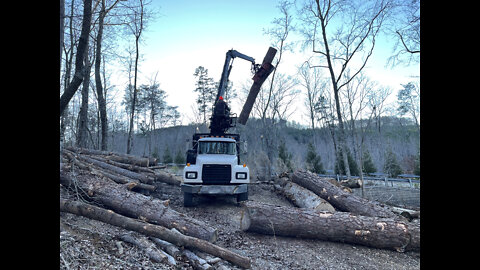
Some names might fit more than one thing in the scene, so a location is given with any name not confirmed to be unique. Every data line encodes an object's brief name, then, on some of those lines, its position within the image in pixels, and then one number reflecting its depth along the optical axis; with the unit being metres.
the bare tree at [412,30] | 11.37
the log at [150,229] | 5.07
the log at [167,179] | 13.42
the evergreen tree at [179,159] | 34.28
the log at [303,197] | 9.08
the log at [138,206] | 5.83
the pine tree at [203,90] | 33.59
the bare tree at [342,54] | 15.21
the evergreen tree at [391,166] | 25.62
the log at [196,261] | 4.66
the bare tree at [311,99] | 29.20
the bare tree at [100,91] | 16.19
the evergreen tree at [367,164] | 26.14
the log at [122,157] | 12.63
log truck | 9.38
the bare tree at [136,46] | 20.02
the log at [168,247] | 4.98
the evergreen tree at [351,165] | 25.66
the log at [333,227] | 6.41
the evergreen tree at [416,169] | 23.40
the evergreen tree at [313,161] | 26.46
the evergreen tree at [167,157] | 35.67
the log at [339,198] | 8.30
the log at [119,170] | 11.08
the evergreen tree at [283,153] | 29.09
